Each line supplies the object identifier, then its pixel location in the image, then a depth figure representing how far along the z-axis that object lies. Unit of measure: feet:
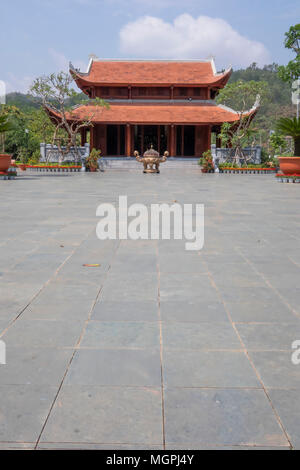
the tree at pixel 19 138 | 151.53
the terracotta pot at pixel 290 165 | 67.46
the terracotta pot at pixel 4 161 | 70.28
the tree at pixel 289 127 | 66.28
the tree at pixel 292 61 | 99.76
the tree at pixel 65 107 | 98.22
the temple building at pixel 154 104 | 115.96
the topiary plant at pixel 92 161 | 98.37
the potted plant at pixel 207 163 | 97.14
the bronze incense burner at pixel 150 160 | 91.51
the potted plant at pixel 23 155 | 123.79
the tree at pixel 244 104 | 99.81
